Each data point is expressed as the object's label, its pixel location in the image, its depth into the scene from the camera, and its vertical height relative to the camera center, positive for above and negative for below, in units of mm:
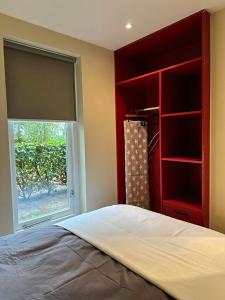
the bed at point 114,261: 910 -622
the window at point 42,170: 2119 -316
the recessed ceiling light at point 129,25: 2029 +1062
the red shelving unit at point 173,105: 1976 +367
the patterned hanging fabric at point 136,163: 2586 -301
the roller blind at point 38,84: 1975 +558
